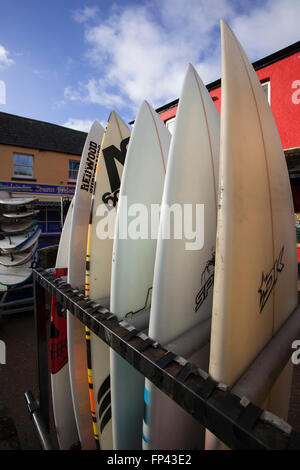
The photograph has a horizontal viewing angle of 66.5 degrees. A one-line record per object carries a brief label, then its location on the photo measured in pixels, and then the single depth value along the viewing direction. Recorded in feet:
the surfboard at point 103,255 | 4.02
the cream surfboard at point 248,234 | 2.27
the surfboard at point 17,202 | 13.89
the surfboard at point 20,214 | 13.91
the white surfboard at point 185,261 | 2.92
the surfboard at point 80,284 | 4.63
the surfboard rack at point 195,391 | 1.65
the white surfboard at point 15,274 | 12.29
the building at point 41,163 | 40.01
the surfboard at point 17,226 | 13.93
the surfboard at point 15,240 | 13.05
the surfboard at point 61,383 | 5.33
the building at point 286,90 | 15.87
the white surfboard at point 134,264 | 3.49
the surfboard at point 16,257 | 12.94
